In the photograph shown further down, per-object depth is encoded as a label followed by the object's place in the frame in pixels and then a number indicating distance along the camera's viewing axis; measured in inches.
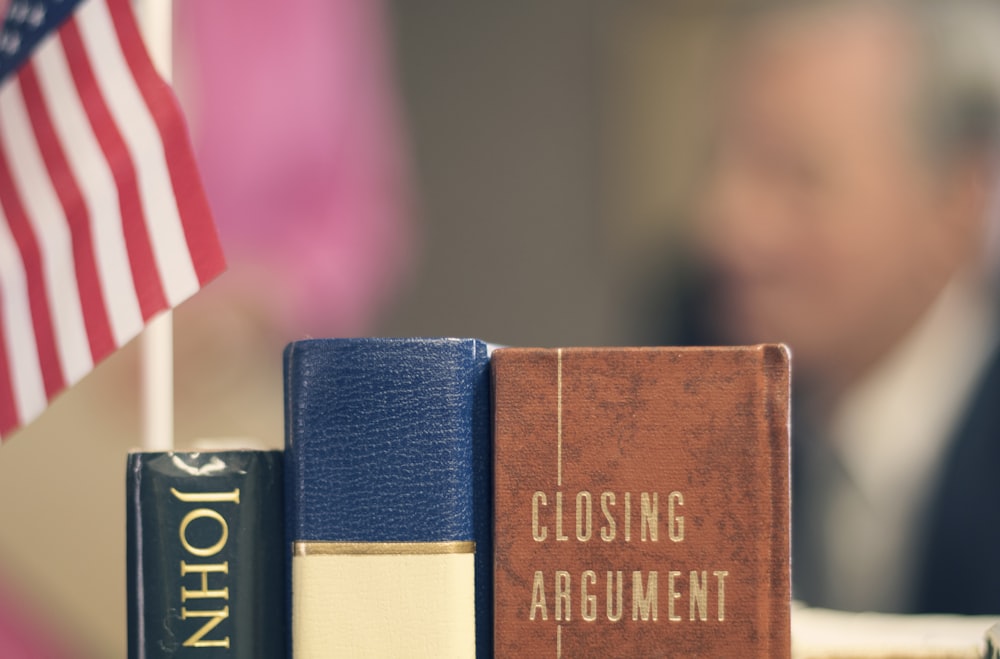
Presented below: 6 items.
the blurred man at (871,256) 50.6
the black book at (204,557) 26.2
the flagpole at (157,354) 30.1
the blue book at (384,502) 25.7
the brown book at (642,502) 25.8
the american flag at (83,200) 29.3
